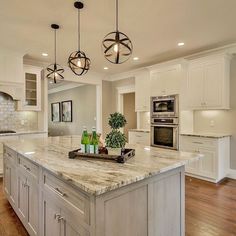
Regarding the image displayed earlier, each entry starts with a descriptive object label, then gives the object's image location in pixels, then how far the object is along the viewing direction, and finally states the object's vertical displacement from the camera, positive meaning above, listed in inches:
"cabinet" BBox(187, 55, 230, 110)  155.1 +28.7
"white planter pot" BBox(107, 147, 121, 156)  67.4 -12.2
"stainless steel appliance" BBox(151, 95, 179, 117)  181.2 +10.4
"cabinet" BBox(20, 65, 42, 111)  191.0 +29.1
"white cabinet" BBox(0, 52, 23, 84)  168.6 +43.9
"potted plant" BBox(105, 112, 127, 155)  67.6 -7.2
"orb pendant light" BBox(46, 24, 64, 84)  123.5 +29.4
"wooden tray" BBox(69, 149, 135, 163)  64.0 -13.8
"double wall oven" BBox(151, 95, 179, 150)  179.5 -5.2
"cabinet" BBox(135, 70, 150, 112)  212.5 +29.3
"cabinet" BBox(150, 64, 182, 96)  179.3 +35.4
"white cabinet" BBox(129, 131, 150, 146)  204.4 -22.9
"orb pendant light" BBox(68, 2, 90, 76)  99.9 +31.4
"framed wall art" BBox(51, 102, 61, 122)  366.6 +9.3
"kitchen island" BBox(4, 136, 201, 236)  46.7 -22.6
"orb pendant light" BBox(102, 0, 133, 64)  81.0 +30.4
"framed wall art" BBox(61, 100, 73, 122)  336.0 +9.9
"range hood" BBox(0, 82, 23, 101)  170.6 +24.6
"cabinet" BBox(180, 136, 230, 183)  147.9 -32.0
